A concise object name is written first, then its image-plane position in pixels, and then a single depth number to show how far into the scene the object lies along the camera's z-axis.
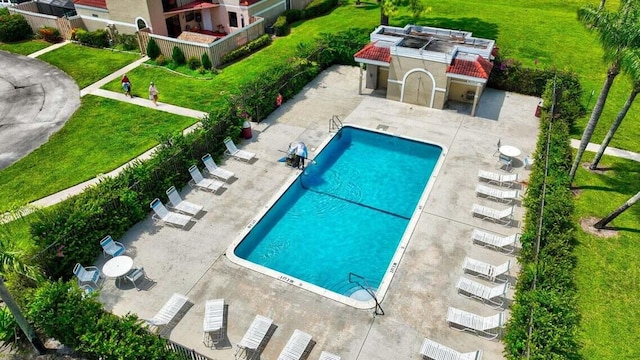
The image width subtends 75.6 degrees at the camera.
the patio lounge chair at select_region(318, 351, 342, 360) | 12.91
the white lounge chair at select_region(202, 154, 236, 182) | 20.99
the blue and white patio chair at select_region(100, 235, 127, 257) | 16.42
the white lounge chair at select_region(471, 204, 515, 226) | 18.61
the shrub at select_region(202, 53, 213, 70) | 32.47
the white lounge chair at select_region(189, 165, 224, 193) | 20.30
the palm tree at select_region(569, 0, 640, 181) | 15.82
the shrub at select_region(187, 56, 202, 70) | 32.88
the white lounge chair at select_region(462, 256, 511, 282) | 15.80
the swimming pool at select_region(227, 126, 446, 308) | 16.78
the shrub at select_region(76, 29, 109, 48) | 37.16
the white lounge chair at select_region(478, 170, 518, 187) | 20.69
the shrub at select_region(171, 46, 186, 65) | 33.00
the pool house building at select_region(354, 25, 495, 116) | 26.38
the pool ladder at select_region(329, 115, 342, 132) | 25.94
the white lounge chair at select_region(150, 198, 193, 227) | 18.17
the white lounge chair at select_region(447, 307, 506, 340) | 13.89
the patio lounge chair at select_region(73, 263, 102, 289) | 15.19
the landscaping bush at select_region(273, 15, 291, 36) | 39.12
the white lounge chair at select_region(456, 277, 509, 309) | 14.98
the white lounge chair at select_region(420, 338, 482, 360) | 12.98
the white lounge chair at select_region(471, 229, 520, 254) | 17.09
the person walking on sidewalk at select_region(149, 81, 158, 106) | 27.53
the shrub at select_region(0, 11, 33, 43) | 38.72
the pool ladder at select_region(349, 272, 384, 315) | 14.80
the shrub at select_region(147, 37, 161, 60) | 33.75
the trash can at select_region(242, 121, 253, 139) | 24.27
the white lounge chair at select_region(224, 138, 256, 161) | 22.52
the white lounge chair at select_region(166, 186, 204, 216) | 18.81
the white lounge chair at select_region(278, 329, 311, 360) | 12.97
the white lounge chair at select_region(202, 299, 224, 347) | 13.68
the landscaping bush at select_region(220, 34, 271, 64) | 33.99
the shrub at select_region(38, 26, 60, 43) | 38.50
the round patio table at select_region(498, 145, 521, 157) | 22.07
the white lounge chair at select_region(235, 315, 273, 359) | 13.16
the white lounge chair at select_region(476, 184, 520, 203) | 19.64
